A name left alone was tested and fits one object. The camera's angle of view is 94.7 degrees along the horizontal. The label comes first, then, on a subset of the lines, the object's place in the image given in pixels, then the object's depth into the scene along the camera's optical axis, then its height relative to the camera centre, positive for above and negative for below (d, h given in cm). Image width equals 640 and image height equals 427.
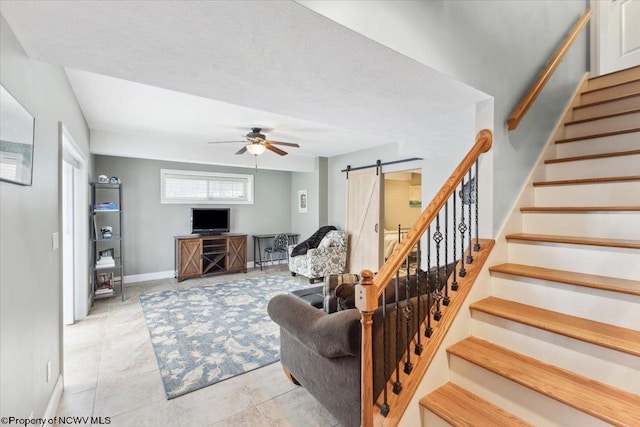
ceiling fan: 414 +99
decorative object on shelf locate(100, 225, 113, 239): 455 -34
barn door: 538 -14
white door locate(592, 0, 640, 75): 309 +191
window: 599 +52
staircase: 134 -57
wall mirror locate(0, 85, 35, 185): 121 +32
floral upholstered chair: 541 -90
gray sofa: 165 -79
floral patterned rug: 256 -138
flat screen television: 603 -19
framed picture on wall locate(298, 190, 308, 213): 701 +26
